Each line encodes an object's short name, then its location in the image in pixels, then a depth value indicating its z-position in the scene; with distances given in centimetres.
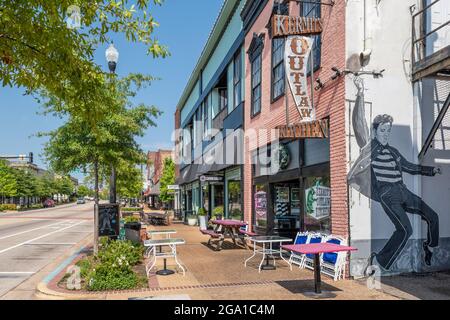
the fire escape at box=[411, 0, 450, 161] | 895
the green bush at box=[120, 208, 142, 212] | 4010
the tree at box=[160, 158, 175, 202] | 5450
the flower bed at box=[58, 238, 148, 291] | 811
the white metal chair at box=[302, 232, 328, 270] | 980
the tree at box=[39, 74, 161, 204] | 1176
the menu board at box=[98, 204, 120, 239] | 1286
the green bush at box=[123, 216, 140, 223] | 1816
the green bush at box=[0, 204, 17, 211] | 6206
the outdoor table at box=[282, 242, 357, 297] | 726
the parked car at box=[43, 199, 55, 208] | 8751
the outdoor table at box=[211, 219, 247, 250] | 1366
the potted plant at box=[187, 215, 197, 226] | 2839
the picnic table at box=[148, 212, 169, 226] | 2806
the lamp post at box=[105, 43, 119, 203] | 1167
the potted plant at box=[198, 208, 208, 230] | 2231
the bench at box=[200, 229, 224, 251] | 1373
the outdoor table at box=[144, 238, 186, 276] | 952
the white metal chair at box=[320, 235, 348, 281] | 879
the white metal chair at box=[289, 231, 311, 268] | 1036
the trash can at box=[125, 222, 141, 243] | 1359
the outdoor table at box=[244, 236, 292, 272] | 1012
